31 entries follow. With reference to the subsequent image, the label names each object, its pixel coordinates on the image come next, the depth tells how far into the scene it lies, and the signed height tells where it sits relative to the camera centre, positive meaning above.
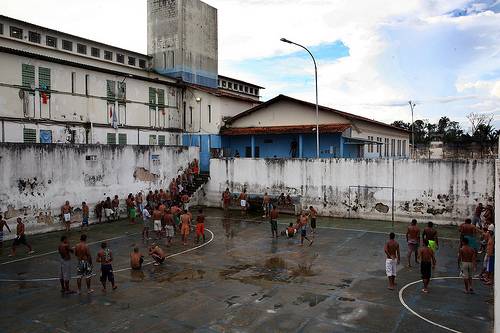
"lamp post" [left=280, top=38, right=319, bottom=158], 25.08 +5.31
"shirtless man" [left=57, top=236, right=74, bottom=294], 12.60 -3.02
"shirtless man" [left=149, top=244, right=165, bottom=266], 15.67 -3.51
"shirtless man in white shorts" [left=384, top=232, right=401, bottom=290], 12.73 -3.04
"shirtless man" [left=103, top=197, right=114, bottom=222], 24.56 -2.77
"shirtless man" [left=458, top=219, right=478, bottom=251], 14.54 -2.54
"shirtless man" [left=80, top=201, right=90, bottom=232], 23.06 -2.93
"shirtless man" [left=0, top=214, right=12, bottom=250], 18.06 -2.76
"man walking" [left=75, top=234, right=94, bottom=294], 12.80 -3.03
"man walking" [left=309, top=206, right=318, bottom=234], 19.78 -2.75
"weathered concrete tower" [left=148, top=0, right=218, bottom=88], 39.75 +11.62
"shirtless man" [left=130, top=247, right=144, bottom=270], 15.02 -3.54
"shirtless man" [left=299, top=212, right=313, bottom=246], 18.75 -2.98
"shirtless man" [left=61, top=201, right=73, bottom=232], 22.16 -2.75
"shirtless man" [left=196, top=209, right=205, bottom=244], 18.84 -3.00
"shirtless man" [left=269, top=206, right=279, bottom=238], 19.88 -2.82
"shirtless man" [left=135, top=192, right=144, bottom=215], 25.82 -2.52
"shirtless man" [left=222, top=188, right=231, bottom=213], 28.50 -2.62
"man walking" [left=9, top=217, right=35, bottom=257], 17.17 -3.08
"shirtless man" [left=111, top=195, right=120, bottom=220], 24.89 -2.73
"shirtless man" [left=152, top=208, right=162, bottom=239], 19.84 -2.75
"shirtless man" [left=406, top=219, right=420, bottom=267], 15.28 -2.87
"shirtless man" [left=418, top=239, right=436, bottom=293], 12.27 -3.04
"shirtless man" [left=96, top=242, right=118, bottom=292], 12.54 -3.07
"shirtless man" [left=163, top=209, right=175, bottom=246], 18.98 -2.92
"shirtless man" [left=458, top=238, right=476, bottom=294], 11.92 -2.97
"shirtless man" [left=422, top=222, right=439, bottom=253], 14.72 -2.67
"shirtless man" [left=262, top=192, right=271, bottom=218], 26.58 -2.85
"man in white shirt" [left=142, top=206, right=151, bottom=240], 20.14 -2.99
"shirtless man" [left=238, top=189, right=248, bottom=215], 27.98 -2.77
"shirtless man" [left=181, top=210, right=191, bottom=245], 19.00 -2.93
